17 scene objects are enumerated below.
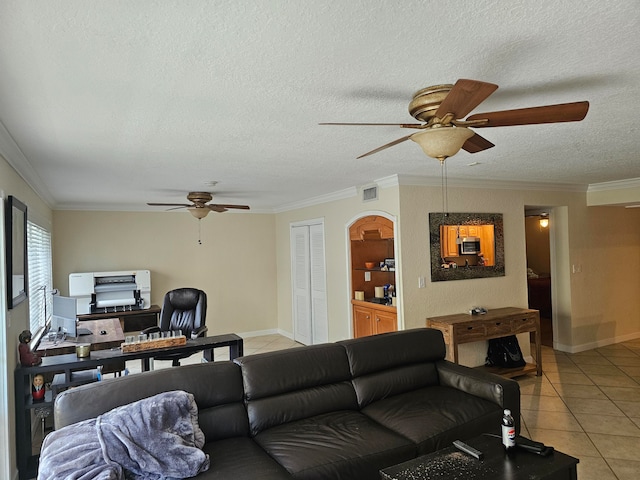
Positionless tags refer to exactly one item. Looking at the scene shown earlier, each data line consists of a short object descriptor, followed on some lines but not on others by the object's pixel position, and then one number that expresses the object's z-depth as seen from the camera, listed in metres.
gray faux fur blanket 1.83
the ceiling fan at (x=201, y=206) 5.05
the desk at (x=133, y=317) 5.90
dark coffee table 1.92
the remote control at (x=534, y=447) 2.11
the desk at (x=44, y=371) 2.84
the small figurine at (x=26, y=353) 2.97
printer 5.95
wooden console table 4.40
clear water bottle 2.13
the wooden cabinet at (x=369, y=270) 5.09
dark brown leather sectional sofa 2.22
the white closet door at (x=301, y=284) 6.77
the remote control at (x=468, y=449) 2.08
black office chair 4.86
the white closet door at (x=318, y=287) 6.30
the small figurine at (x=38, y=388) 2.97
